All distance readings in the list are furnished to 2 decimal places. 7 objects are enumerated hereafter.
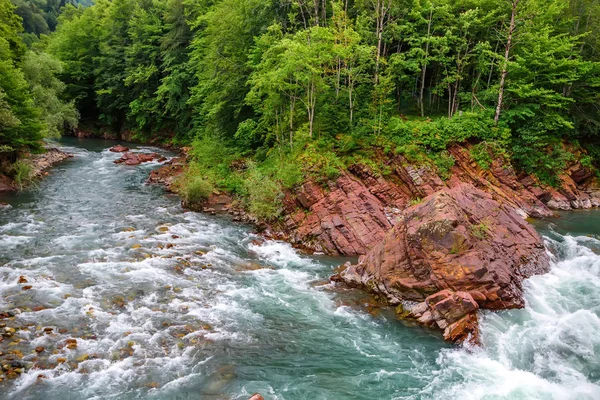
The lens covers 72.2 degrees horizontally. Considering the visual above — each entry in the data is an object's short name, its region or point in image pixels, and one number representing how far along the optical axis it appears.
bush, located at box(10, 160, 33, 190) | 25.58
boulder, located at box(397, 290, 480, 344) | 12.45
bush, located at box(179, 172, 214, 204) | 24.44
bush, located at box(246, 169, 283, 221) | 22.14
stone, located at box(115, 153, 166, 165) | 36.88
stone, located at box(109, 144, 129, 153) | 42.37
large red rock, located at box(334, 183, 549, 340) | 13.57
